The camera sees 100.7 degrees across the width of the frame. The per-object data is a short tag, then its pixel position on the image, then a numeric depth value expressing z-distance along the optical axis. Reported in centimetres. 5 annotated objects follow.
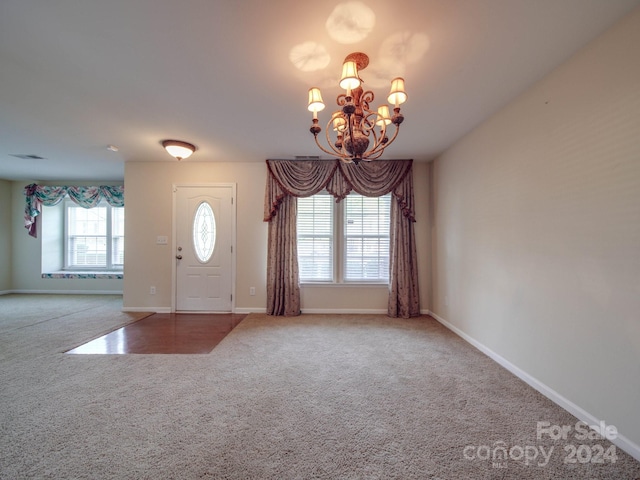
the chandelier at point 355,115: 165
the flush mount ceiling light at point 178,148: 343
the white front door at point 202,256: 432
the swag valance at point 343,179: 407
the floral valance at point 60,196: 562
